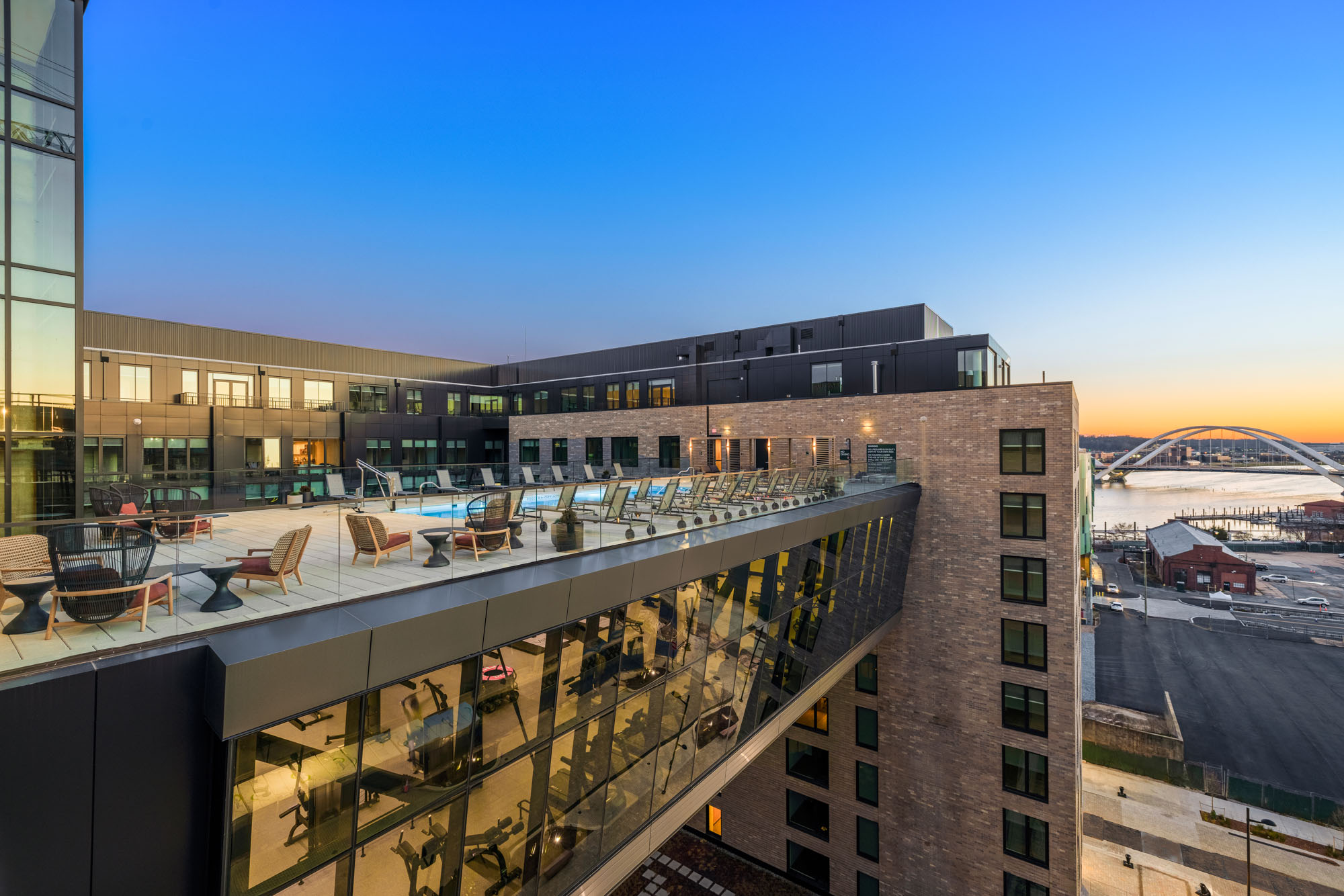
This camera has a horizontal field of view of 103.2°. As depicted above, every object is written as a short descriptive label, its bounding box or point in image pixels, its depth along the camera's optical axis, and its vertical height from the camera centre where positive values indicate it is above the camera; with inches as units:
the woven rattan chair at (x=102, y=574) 166.4 -37.4
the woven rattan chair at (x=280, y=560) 212.4 -42.8
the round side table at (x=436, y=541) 263.9 -43.5
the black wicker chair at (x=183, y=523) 184.5 -29.2
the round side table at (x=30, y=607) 160.2 -45.5
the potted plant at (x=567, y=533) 314.5 -47.7
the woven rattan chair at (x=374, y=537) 263.4 -41.8
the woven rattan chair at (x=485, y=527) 276.4 -39.9
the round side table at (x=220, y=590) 188.2 -48.9
